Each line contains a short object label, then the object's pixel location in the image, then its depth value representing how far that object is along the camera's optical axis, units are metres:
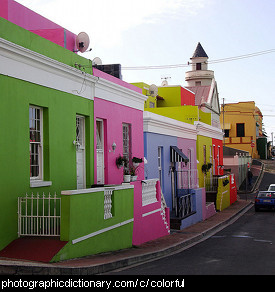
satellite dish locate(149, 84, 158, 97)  25.58
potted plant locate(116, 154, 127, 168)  15.58
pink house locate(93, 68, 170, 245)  14.88
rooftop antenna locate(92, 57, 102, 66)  16.35
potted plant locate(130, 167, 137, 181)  15.70
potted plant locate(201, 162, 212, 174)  28.16
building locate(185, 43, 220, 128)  46.31
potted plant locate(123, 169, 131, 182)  14.94
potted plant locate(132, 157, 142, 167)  16.33
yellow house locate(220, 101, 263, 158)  64.19
